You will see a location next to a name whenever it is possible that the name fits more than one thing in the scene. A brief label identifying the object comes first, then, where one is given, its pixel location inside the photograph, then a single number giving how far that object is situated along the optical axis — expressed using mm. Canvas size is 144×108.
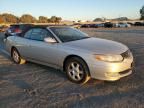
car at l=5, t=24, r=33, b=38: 9733
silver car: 2582
